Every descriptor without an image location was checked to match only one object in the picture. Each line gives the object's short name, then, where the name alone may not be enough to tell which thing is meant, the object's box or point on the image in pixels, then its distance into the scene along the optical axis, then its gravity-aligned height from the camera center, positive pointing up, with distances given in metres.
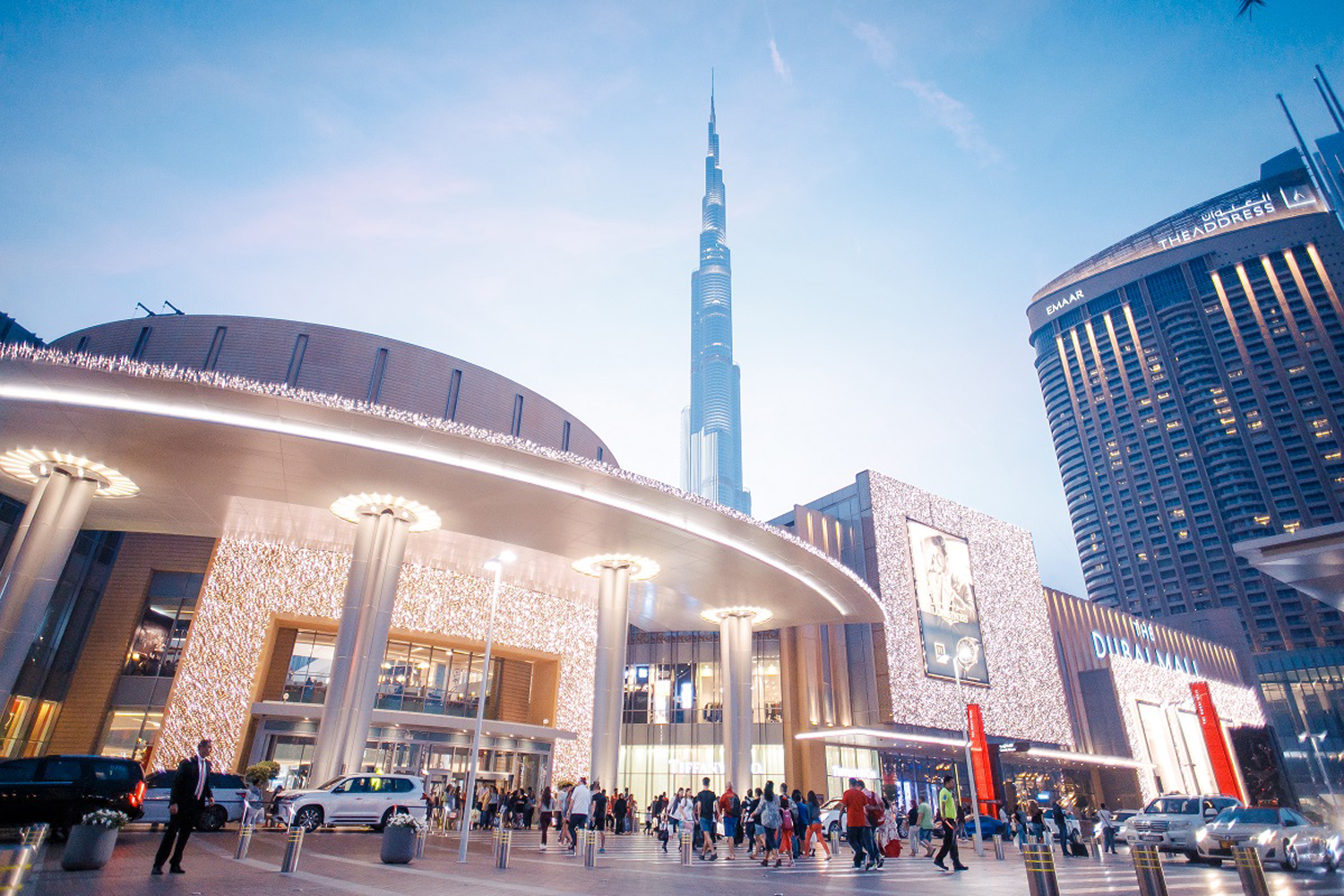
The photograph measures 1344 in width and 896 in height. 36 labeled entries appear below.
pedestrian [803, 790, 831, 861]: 20.48 -1.00
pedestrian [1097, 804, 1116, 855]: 24.58 -1.22
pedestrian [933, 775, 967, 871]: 14.61 -0.59
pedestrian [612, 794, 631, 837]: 24.22 -0.73
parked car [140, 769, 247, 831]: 17.88 -0.58
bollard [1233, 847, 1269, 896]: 6.56 -0.64
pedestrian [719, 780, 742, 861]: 18.95 -0.67
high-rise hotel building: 106.62 +58.30
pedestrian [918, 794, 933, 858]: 22.86 -0.96
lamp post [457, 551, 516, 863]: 13.04 -0.09
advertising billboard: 39.22 +9.57
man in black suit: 9.09 -0.35
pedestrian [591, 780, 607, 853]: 19.81 -0.72
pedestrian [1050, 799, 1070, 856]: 23.91 -0.88
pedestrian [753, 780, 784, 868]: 15.54 -0.65
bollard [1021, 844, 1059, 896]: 6.41 -0.62
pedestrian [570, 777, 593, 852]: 16.45 -0.44
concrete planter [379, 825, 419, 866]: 12.05 -1.01
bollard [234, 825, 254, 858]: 11.80 -0.99
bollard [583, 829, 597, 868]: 12.80 -1.07
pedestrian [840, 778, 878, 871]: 14.37 -0.49
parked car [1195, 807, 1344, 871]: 15.55 -0.77
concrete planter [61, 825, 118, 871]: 9.19 -0.89
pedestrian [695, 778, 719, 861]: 17.86 -0.66
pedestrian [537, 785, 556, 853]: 18.62 -0.65
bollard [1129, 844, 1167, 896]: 6.35 -0.60
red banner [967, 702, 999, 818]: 34.09 +1.42
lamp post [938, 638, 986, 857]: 38.72 +6.77
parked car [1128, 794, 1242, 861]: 17.81 -0.60
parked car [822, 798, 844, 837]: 25.06 -0.97
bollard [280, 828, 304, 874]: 9.98 -0.89
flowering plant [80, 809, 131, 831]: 9.41 -0.55
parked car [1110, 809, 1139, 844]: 22.42 -1.11
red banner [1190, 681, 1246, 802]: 31.48 +2.47
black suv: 13.30 -0.31
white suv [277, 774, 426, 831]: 18.05 -0.56
